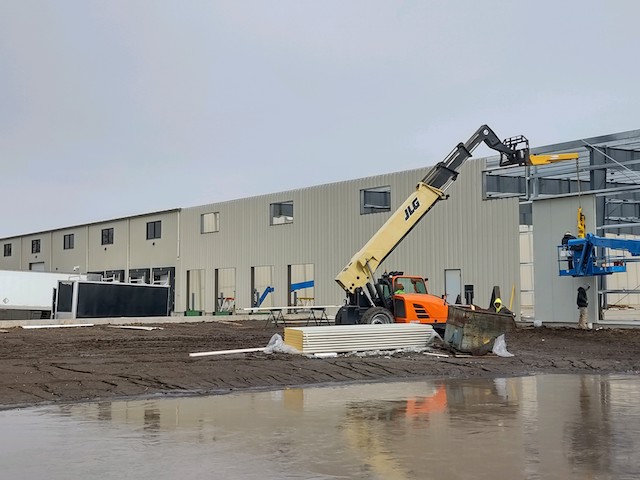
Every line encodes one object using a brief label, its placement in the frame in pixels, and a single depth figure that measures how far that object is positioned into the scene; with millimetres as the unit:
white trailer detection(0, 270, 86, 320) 37906
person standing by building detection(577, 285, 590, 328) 26628
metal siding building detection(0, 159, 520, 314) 30906
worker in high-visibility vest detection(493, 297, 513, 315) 23622
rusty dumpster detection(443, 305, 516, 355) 19125
